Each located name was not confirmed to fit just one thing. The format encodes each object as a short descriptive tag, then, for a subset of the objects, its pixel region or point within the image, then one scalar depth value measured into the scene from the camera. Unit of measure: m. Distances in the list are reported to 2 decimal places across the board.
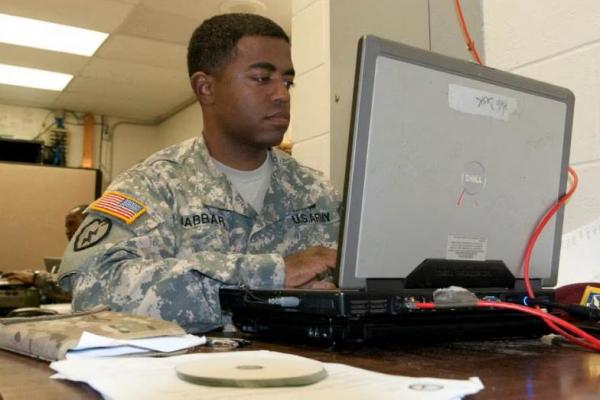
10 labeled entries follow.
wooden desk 0.47
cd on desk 0.44
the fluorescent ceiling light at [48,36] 3.72
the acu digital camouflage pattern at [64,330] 0.61
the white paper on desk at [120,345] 0.59
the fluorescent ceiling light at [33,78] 4.63
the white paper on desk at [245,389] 0.41
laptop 0.67
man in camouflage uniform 0.98
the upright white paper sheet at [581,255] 1.21
